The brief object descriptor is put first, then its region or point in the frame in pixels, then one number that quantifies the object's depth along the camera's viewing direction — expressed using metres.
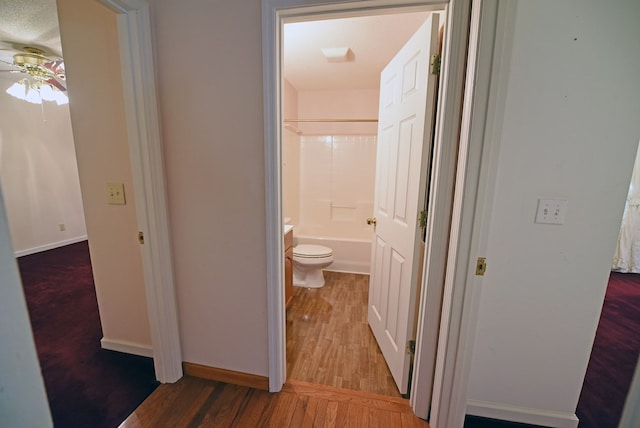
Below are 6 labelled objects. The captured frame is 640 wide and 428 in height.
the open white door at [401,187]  1.26
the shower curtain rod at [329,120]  3.23
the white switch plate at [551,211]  1.10
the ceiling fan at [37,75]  2.30
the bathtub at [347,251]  3.19
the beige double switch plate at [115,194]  1.48
